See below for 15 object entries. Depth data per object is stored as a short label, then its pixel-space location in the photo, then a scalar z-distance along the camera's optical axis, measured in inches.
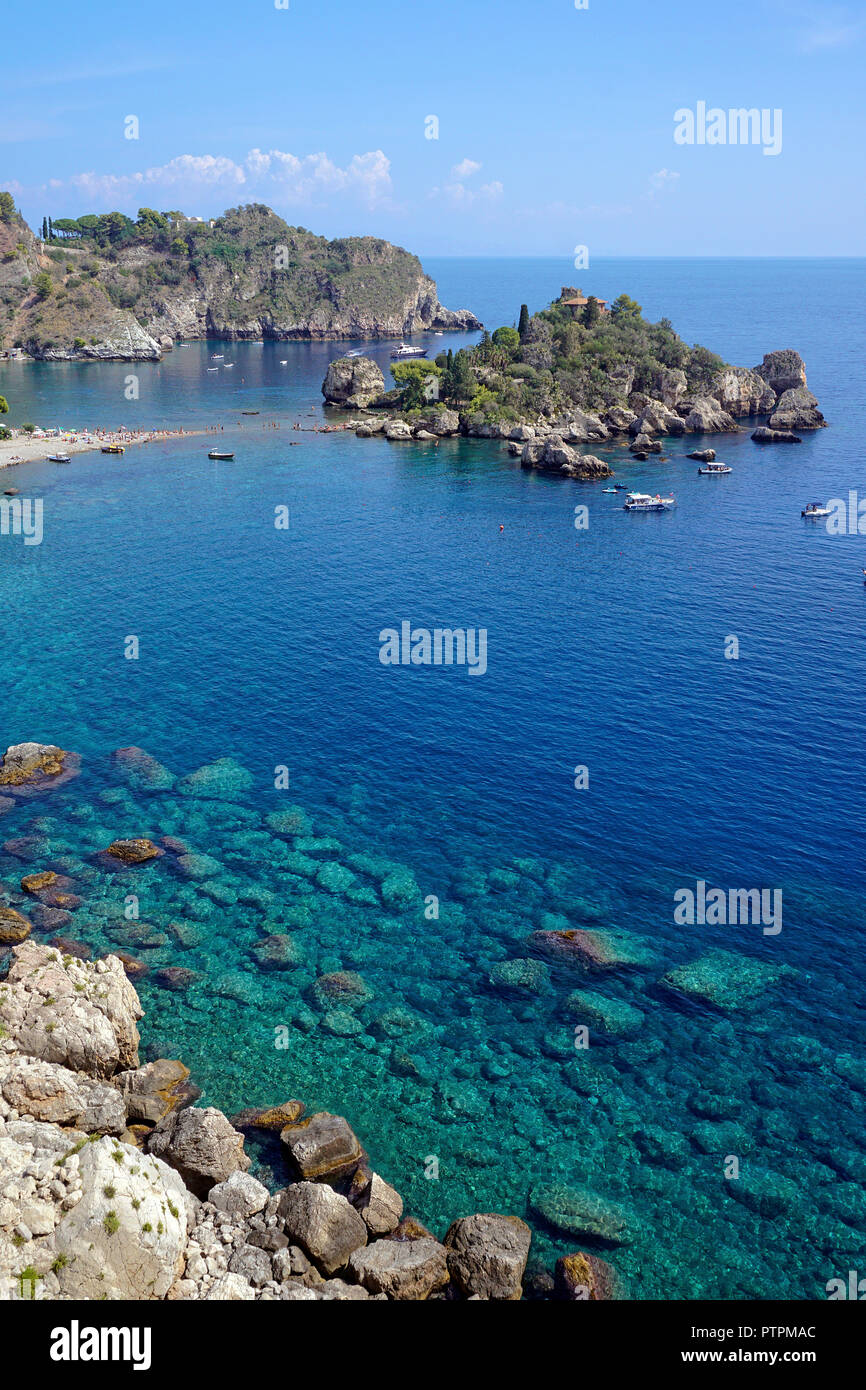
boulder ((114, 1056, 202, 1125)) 1418.6
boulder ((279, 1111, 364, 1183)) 1331.2
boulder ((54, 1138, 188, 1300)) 1051.9
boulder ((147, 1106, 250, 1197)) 1286.9
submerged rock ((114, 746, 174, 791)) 2326.5
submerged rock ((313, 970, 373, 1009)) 1676.9
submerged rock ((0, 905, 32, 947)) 1760.6
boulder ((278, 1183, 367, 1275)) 1179.3
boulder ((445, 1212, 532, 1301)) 1157.1
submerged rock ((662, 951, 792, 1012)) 1678.2
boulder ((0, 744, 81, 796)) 2295.8
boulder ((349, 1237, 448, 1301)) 1145.4
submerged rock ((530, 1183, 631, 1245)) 1258.6
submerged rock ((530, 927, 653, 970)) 1748.3
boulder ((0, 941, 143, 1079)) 1453.0
